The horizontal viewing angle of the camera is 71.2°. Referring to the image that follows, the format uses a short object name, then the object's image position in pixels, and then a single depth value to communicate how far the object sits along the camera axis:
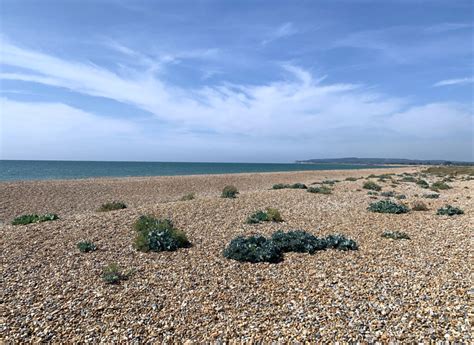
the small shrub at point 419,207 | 14.47
